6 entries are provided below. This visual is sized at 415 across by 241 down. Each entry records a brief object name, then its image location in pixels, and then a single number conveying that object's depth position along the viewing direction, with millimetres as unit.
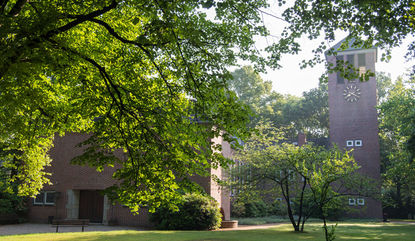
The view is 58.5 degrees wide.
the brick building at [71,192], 25984
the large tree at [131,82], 8016
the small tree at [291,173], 18703
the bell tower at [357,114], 42719
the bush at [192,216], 21359
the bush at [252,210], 34438
